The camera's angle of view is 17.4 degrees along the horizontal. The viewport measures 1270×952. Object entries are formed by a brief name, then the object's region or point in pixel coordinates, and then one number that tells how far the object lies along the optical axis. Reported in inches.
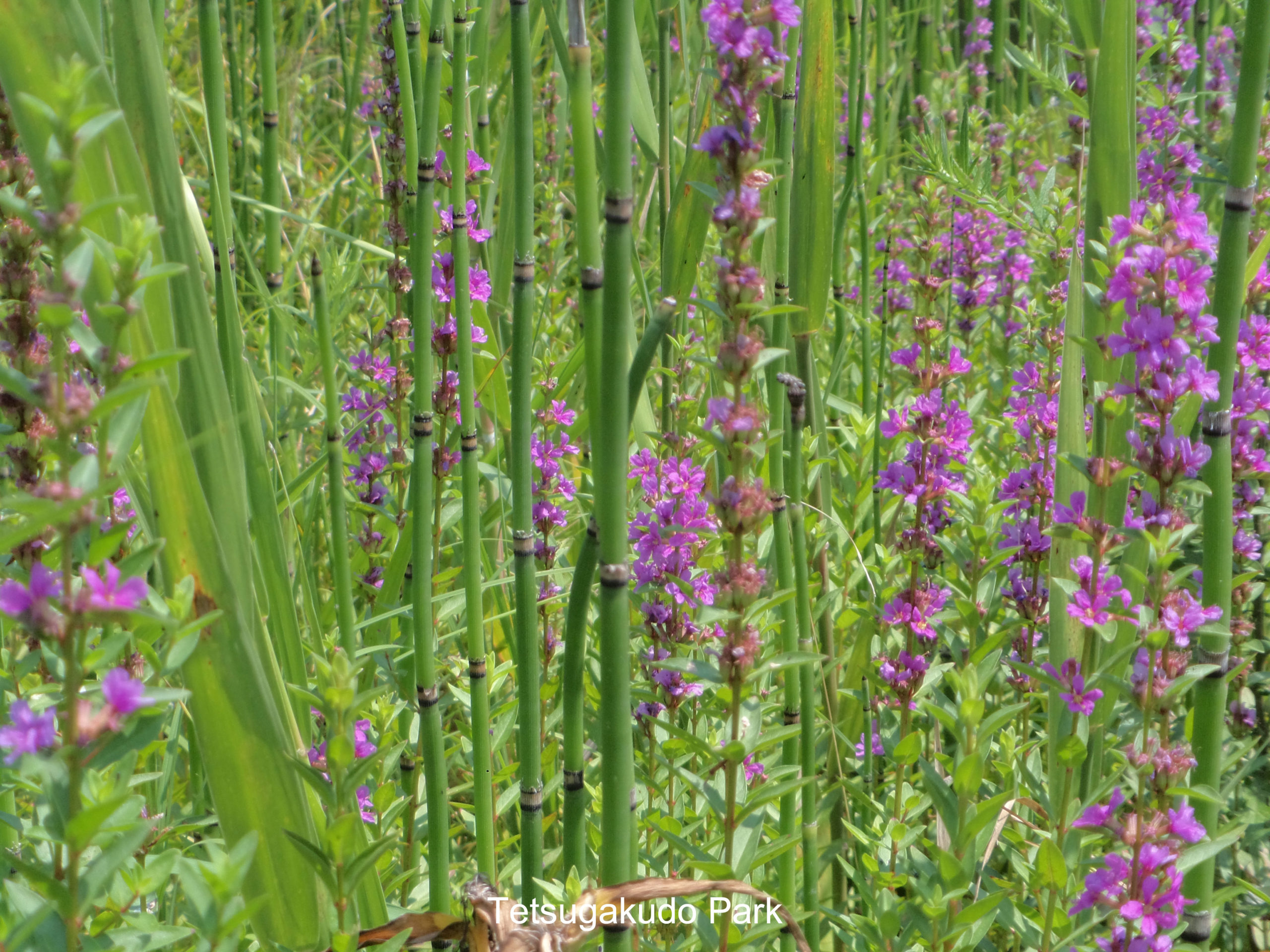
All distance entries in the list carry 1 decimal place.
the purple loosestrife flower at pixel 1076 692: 40.1
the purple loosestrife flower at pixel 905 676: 43.1
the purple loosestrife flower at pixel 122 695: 35.3
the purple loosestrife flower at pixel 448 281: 44.7
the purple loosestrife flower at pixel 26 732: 34.9
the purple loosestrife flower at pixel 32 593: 35.0
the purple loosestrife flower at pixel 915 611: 43.4
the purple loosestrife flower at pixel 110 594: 35.0
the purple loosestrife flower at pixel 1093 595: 39.7
